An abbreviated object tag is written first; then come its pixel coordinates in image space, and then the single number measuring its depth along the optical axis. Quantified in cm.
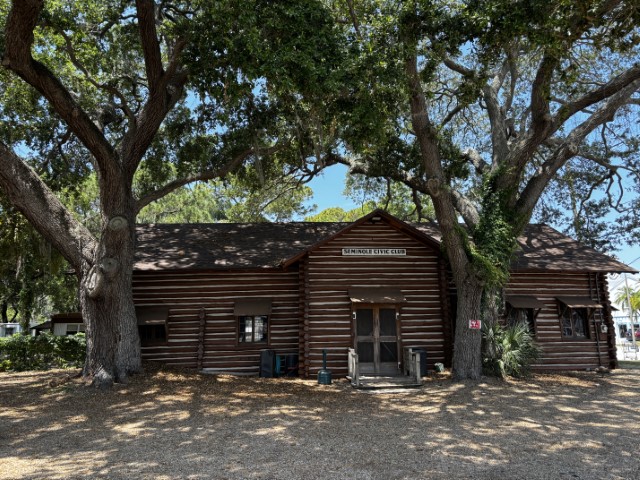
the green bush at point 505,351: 1293
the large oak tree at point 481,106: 965
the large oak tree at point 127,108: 998
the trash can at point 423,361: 1345
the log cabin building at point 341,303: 1423
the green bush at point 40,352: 1584
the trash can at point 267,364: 1406
